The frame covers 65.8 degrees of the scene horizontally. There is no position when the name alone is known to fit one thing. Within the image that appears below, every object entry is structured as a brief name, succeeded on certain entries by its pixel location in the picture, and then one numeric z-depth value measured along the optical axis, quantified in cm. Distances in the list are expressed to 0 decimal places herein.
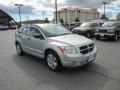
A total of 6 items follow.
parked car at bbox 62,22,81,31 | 1418
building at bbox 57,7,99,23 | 6043
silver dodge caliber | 307
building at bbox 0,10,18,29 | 3117
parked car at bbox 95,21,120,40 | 777
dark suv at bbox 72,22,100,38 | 909
